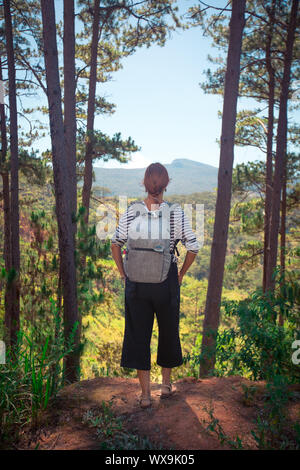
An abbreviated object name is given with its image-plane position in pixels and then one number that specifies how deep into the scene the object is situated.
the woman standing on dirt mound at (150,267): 2.37
